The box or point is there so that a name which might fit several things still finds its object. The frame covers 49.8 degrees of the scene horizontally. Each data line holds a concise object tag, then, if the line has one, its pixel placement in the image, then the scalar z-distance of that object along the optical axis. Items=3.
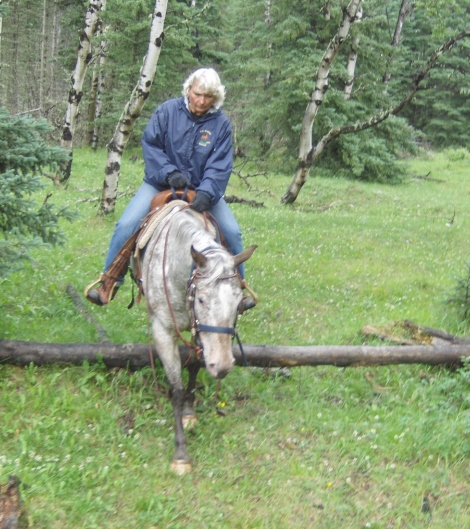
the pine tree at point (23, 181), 5.07
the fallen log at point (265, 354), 5.39
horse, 3.96
